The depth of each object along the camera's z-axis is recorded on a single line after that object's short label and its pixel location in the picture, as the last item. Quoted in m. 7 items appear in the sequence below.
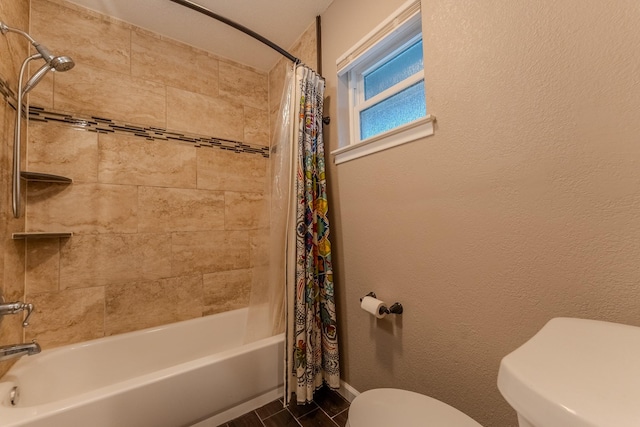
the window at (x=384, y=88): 1.13
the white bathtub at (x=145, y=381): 0.94
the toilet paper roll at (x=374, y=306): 1.12
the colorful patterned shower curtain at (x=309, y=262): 1.29
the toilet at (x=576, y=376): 0.31
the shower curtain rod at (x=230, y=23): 1.29
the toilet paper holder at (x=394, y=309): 1.12
